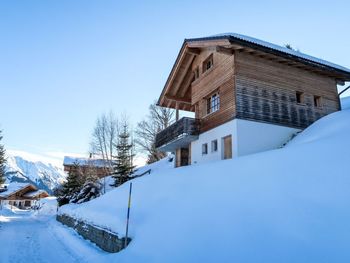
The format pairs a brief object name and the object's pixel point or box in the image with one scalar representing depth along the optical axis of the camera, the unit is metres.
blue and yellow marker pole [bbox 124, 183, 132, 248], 8.50
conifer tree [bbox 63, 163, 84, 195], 32.93
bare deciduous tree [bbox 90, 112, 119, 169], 40.59
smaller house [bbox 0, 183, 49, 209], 60.28
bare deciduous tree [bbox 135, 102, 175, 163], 40.53
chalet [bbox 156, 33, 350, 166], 15.33
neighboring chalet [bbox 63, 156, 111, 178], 43.62
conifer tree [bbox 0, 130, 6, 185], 33.56
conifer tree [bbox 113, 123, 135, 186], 28.37
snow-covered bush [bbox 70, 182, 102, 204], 27.92
